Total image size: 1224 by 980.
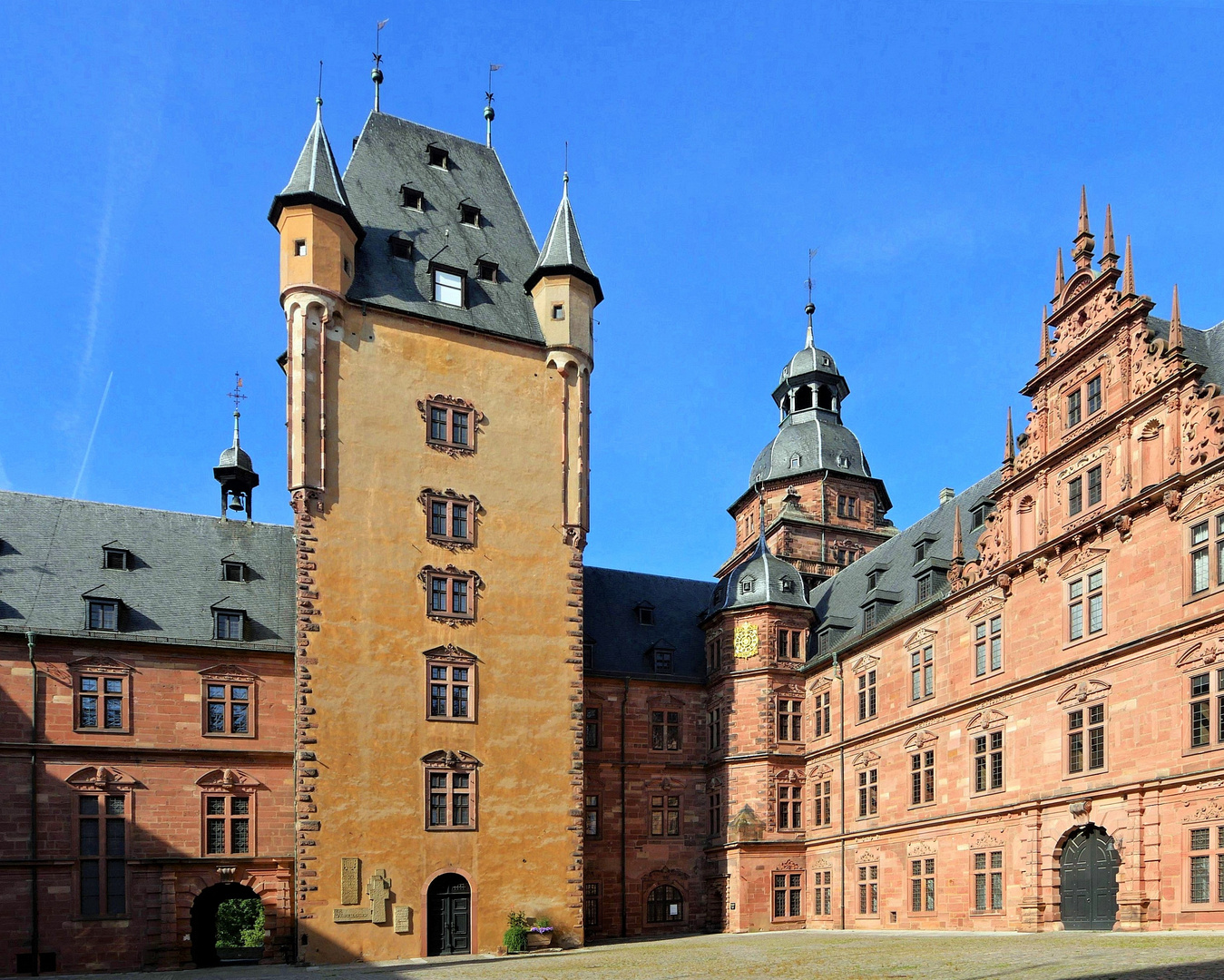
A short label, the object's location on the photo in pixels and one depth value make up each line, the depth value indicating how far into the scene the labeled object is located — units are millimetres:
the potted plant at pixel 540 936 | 33406
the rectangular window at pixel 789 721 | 41344
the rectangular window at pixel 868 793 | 36969
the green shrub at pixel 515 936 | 32875
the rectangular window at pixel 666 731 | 43000
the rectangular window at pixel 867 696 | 37750
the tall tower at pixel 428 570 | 32594
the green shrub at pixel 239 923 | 51781
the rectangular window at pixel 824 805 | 39531
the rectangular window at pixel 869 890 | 36000
